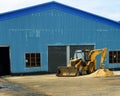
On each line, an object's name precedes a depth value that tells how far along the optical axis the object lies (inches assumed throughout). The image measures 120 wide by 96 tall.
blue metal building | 1315.2
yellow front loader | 1242.6
